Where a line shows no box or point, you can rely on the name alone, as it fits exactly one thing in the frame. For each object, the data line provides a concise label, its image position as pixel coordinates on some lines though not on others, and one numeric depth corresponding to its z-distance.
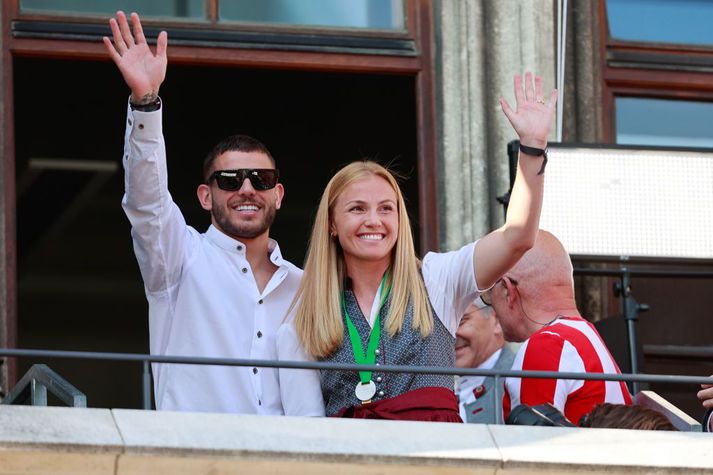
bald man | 12.88
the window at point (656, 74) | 17.22
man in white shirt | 12.64
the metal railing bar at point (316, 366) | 11.63
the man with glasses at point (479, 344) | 15.63
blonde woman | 12.24
